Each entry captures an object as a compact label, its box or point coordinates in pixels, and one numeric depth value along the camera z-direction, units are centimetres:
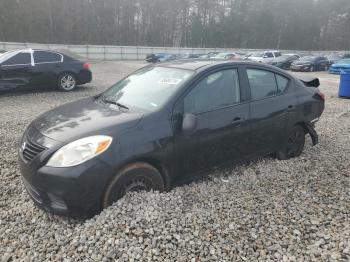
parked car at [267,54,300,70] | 2678
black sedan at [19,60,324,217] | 305
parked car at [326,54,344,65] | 2855
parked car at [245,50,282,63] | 2699
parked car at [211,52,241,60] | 2583
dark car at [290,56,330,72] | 2567
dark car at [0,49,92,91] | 981
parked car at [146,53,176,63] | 2988
